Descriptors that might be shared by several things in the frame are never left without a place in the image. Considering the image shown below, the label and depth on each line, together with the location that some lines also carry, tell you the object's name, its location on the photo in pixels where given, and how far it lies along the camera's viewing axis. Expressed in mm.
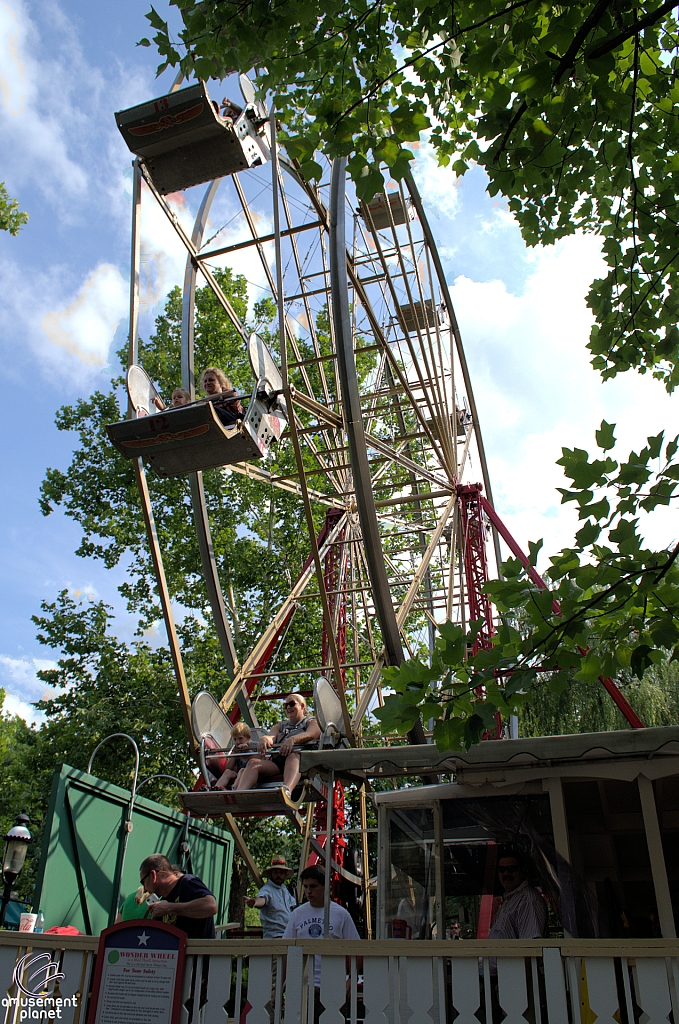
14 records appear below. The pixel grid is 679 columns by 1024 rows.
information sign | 3363
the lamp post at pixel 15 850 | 6109
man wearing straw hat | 6422
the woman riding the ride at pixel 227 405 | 7711
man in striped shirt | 4535
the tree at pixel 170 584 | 15594
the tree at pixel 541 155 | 3373
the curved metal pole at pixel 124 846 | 5965
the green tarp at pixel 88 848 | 5289
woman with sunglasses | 6604
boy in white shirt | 5000
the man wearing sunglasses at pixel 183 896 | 4062
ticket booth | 4660
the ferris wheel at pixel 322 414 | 7660
